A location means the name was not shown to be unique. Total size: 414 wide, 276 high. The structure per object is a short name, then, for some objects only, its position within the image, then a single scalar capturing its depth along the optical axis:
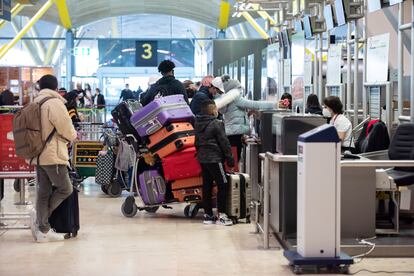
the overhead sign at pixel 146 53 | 46.87
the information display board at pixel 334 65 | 15.47
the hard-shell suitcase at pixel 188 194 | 11.56
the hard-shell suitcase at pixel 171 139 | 11.46
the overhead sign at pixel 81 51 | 48.15
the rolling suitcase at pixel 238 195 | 11.08
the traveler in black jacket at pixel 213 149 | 10.86
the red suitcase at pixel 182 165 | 11.45
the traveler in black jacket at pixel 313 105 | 14.42
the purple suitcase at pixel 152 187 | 11.69
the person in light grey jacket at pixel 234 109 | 12.58
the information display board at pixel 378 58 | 12.56
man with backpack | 9.43
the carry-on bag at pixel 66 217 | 10.03
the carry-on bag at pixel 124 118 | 11.97
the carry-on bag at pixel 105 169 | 14.38
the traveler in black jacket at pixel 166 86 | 12.73
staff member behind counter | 11.47
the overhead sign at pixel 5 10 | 14.51
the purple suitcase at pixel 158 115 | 11.50
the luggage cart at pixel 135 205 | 11.84
